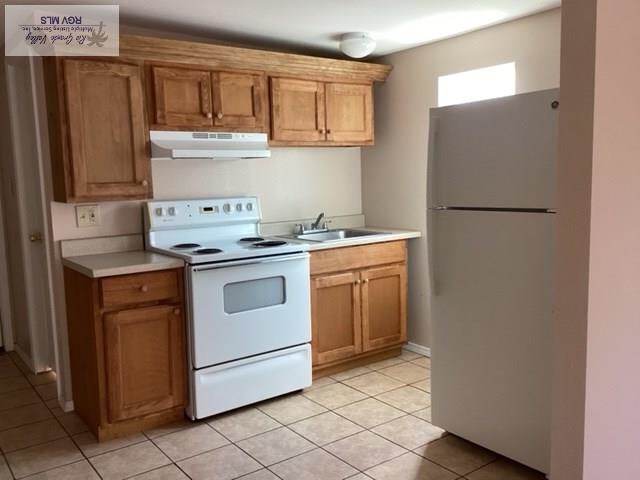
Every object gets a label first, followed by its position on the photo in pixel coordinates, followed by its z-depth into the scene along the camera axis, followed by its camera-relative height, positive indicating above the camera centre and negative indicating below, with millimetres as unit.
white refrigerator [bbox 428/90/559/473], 2303 -397
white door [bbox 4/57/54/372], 3504 -254
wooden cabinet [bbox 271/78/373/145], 3605 +441
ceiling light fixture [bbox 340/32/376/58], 3479 +821
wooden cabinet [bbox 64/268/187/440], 2766 -818
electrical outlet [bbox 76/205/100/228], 3154 -168
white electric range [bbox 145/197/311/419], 2973 -661
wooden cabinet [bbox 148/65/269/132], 3154 +473
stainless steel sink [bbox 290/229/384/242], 3930 -382
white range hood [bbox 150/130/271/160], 3123 +213
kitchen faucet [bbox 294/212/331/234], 3971 -325
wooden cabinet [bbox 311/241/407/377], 3566 -806
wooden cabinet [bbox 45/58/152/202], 2889 +282
